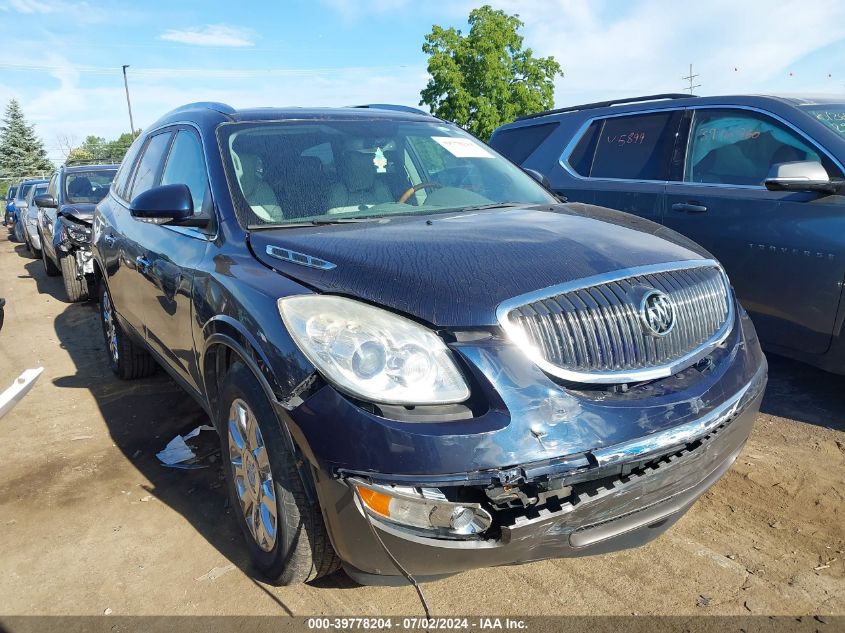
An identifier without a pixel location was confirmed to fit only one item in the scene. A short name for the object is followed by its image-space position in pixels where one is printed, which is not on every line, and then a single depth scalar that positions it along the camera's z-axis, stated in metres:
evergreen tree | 58.75
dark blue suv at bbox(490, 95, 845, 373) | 3.79
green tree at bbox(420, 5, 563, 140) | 34.28
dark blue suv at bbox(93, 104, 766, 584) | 1.94
